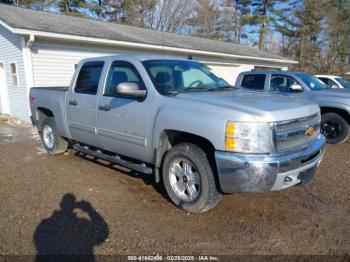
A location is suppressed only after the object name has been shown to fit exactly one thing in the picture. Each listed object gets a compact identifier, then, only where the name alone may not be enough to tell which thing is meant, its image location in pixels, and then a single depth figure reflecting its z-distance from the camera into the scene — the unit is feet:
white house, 32.86
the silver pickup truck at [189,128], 10.37
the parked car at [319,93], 23.35
